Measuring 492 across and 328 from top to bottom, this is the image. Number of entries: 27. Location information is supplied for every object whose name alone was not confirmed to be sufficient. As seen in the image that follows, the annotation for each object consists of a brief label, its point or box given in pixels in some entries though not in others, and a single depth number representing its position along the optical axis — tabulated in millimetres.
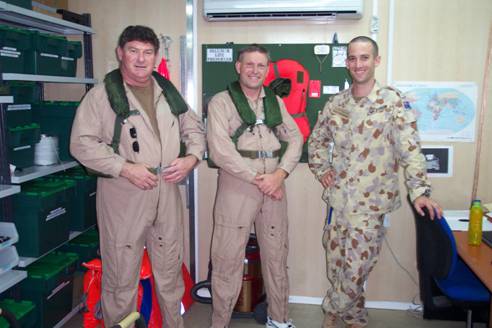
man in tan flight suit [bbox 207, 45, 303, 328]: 2432
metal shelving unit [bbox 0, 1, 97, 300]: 2170
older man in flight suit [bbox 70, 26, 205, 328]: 2180
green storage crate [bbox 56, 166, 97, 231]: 2752
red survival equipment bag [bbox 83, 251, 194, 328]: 2463
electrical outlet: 3008
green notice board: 2920
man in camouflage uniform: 2336
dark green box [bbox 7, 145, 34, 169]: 2346
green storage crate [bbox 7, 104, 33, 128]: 2367
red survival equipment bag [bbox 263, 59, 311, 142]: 2918
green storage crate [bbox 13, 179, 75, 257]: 2330
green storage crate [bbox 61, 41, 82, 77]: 2721
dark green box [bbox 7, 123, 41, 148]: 2312
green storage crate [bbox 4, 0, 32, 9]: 2209
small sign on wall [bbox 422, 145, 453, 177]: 2920
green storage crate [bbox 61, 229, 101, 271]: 2934
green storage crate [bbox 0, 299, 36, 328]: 2270
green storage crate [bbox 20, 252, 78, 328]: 2438
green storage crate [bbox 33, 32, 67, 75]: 2434
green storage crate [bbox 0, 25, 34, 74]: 2219
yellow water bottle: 2096
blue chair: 1995
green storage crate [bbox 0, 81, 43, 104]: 2461
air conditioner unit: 2762
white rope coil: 2572
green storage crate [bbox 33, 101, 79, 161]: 2758
